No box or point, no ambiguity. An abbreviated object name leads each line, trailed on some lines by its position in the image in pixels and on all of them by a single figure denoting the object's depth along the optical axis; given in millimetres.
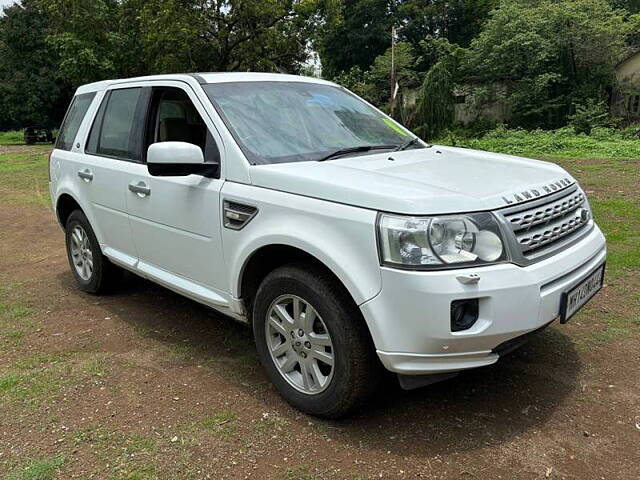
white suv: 2438
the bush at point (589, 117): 22562
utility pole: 25422
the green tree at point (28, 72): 34719
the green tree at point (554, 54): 26438
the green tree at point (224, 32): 23328
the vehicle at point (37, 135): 36500
